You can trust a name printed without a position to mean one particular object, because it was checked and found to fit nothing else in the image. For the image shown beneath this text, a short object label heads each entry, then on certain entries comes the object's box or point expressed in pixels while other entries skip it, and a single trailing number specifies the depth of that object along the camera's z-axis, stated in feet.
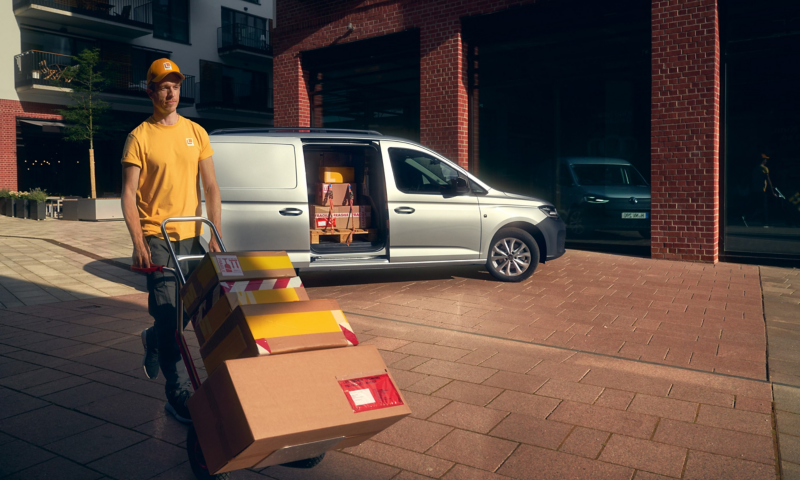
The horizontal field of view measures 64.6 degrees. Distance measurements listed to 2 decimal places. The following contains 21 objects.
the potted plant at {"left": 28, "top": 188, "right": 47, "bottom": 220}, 67.26
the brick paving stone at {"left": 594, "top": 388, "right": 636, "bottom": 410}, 12.80
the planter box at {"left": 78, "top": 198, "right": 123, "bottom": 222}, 66.39
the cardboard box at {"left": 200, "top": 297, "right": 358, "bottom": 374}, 8.27
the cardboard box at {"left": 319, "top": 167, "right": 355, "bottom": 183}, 26.78
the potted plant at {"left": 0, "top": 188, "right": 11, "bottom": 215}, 73.15
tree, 86.38
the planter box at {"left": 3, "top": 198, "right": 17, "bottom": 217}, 71.00
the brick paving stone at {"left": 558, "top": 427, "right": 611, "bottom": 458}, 10.68
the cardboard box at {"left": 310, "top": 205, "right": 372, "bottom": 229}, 26.12
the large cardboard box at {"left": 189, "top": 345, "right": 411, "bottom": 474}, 7.47
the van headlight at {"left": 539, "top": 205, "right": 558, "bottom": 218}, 28.04
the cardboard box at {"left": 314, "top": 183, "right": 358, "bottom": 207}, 26.61
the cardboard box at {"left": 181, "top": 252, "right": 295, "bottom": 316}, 9.32
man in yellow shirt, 11.31
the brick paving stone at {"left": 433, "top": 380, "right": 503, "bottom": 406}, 13.19
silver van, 24.20
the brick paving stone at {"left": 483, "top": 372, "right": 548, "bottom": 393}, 13.88
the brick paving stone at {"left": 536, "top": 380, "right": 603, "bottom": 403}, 13.25
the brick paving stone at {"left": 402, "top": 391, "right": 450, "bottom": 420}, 12.47
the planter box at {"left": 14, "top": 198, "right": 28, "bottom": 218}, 68.69
